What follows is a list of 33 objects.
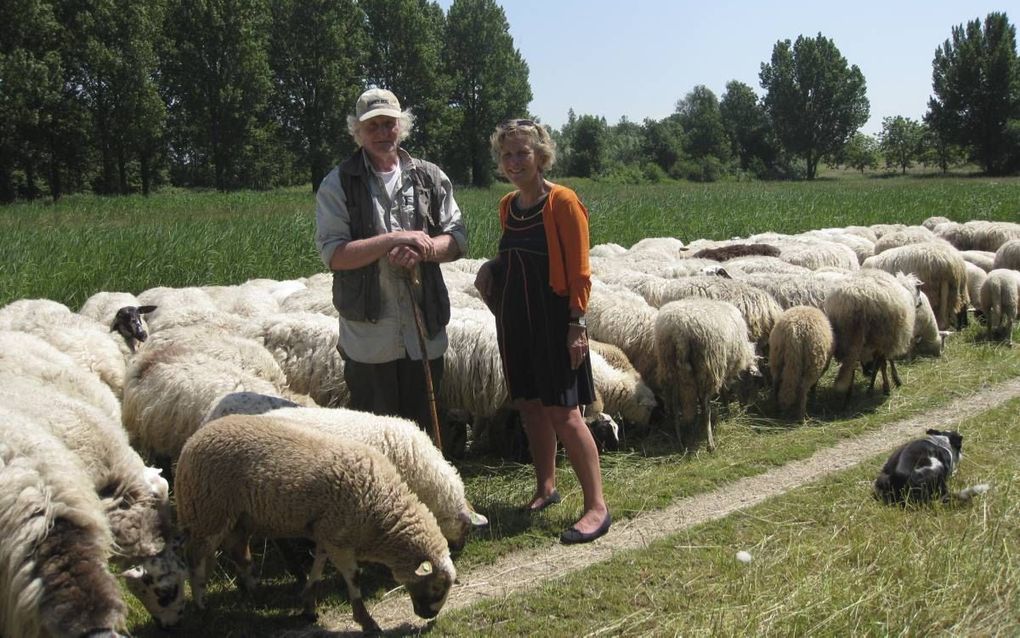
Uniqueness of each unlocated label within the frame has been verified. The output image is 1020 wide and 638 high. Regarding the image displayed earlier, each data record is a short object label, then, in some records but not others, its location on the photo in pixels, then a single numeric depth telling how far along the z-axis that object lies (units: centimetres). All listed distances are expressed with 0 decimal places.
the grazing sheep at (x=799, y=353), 743
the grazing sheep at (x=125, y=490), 377
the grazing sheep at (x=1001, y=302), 1019
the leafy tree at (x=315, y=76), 4500
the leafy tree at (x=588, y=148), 6294
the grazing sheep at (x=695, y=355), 679
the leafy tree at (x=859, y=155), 7950
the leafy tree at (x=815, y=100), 7538
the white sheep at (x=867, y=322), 796
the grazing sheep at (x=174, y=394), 514
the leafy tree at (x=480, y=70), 5512
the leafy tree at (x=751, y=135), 7650
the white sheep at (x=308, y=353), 614
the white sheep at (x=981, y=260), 1286
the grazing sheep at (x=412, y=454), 435
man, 438
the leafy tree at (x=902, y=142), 7612
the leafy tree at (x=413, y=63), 4991
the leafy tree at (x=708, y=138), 7325
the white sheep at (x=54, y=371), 515
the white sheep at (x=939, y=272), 1052
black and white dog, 502
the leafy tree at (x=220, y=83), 4175
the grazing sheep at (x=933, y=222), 1759
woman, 468
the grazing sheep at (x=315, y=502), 373
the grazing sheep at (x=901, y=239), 1320
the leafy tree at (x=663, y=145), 7162
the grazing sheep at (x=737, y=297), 822
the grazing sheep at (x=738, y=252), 1145
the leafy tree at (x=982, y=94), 5956
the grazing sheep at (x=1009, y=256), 1217
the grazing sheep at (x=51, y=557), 293
